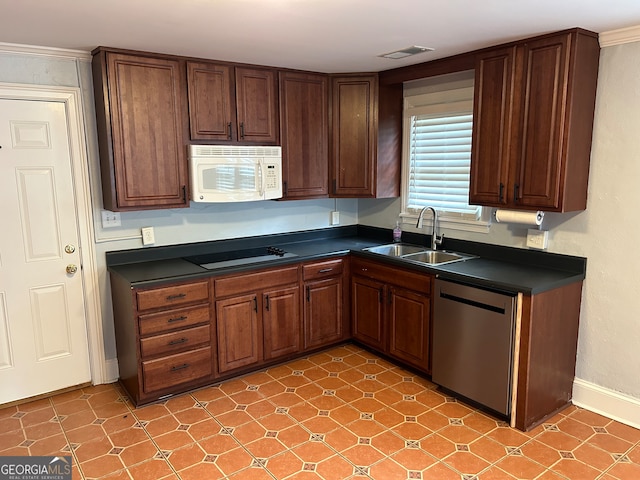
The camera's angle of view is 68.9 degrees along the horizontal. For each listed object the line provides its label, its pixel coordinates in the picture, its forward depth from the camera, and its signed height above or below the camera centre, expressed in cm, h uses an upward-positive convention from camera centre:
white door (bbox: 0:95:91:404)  301 -56
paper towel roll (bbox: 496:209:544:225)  301 -33
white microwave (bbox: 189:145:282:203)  330 -3
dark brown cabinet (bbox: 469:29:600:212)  271 +29
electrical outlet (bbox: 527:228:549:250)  314 -49
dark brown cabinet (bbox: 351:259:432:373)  335 -109
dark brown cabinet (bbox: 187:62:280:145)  330 +48
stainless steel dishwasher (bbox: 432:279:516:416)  279 -110
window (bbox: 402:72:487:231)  361 +11
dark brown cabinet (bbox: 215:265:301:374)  335 -110
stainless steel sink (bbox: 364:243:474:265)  370 -71
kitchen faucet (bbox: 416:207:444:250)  386 -56
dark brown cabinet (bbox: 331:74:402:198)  393 +28
